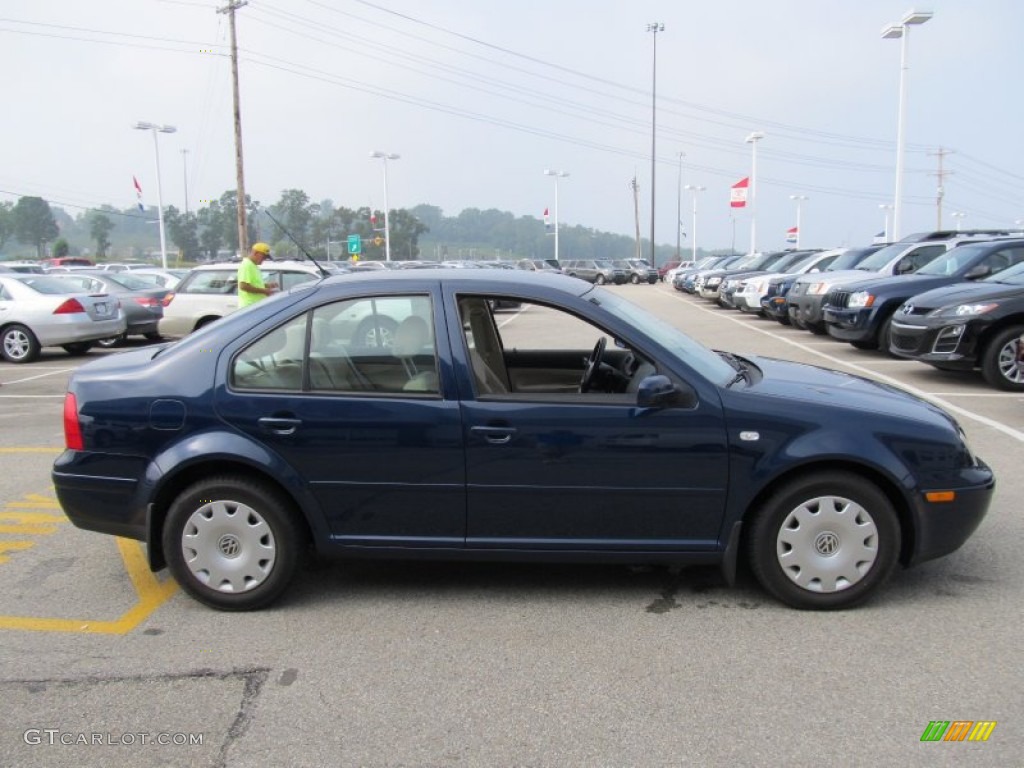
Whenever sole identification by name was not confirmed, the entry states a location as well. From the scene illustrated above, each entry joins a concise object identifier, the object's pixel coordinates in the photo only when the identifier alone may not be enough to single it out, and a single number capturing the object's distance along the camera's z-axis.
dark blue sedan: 3.73
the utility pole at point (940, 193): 83.36
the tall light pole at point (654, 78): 59.91
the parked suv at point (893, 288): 11.91
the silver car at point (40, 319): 13.85
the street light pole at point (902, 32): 24.28
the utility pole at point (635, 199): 86.91
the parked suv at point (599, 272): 51.19
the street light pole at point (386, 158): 57.67
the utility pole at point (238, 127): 29.08
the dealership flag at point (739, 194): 49.94
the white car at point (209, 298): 13.30
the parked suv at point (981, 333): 9.31
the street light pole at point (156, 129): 40.25
